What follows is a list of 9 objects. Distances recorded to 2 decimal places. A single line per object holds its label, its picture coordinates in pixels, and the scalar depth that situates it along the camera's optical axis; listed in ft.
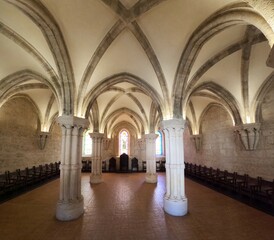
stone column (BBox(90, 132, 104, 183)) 37.45
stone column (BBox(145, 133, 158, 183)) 38.14
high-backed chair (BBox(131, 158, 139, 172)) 59.31
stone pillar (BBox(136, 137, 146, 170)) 61.67
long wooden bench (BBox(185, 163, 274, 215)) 20.93
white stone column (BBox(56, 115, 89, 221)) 18.56
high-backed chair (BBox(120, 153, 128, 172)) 58.59
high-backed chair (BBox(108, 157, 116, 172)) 58.80
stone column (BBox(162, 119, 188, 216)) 19.77
